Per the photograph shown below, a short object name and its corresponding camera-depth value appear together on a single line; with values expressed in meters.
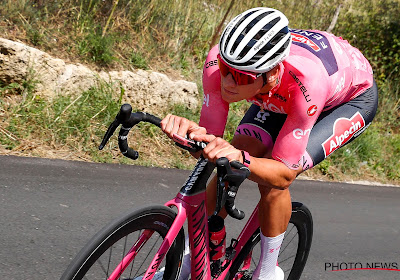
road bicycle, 2.37
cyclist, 2.61
